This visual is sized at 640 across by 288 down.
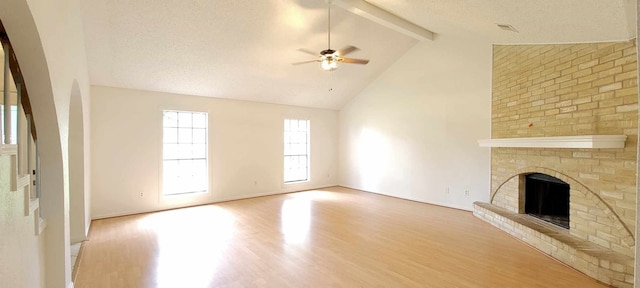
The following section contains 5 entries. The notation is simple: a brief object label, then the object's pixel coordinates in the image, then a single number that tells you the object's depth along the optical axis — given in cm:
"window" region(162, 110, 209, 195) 595
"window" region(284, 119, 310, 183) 795
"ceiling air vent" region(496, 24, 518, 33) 335
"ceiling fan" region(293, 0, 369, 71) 404
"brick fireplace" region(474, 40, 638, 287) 297
